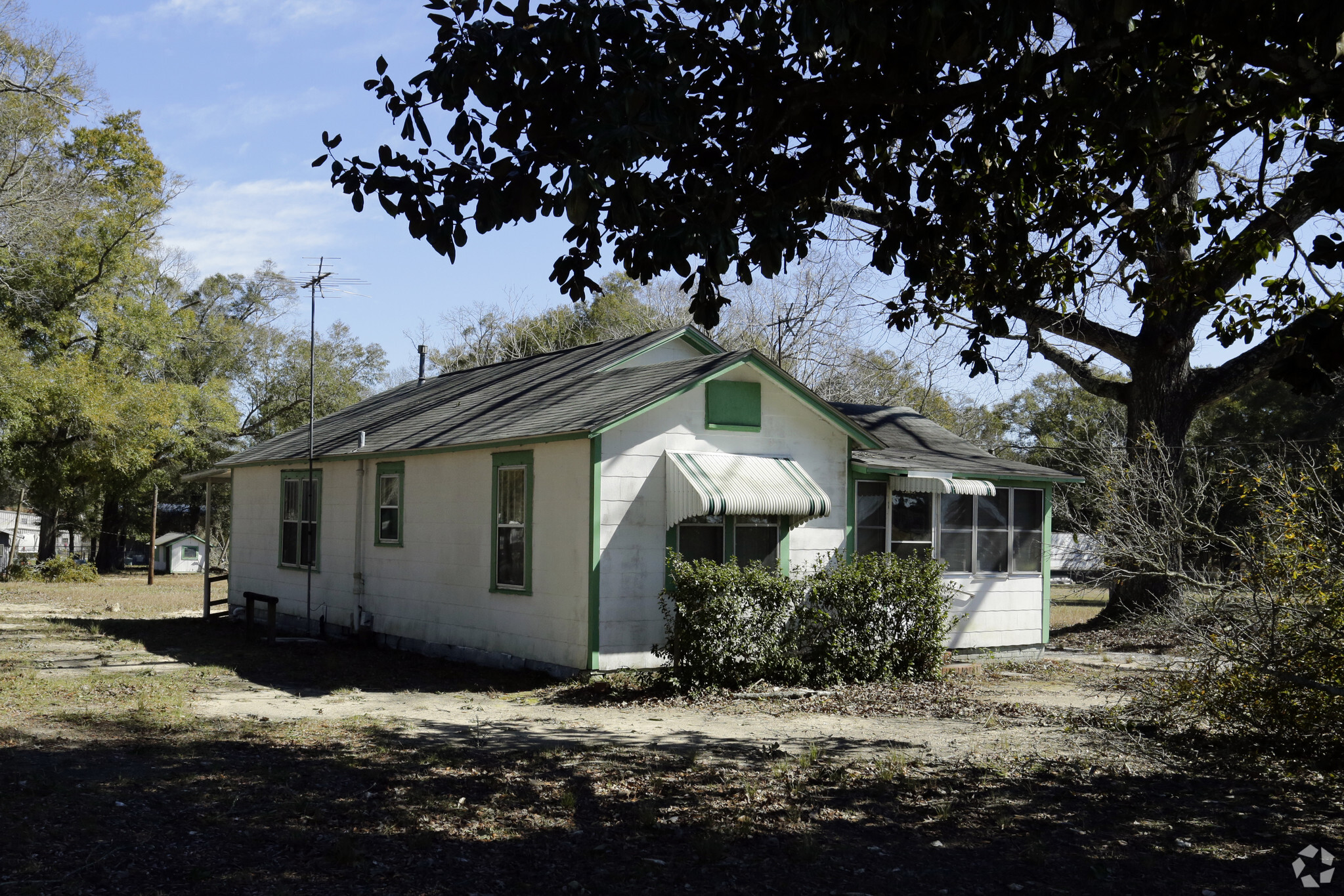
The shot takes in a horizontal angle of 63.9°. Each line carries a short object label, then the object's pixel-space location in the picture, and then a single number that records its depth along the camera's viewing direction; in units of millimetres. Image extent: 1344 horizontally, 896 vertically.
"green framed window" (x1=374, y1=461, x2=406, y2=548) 15852
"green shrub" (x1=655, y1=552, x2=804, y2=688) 11586
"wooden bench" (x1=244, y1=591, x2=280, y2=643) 16141
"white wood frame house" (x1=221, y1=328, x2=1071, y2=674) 12336
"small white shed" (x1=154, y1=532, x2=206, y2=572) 42719
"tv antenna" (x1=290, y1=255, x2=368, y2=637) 16578
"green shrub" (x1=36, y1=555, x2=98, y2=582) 32875
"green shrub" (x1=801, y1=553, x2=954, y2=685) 12555
